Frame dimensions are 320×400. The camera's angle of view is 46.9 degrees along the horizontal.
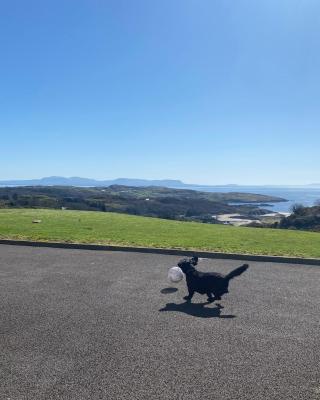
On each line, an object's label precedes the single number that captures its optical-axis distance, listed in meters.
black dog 7.36
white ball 7.83
